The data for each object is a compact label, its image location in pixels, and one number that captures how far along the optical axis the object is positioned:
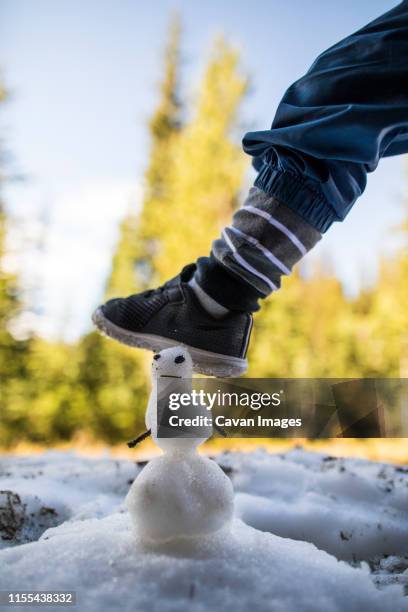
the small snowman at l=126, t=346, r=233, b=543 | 0.84
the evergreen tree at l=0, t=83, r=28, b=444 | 10.75
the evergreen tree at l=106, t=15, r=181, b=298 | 13.74
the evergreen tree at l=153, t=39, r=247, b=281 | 11.55
